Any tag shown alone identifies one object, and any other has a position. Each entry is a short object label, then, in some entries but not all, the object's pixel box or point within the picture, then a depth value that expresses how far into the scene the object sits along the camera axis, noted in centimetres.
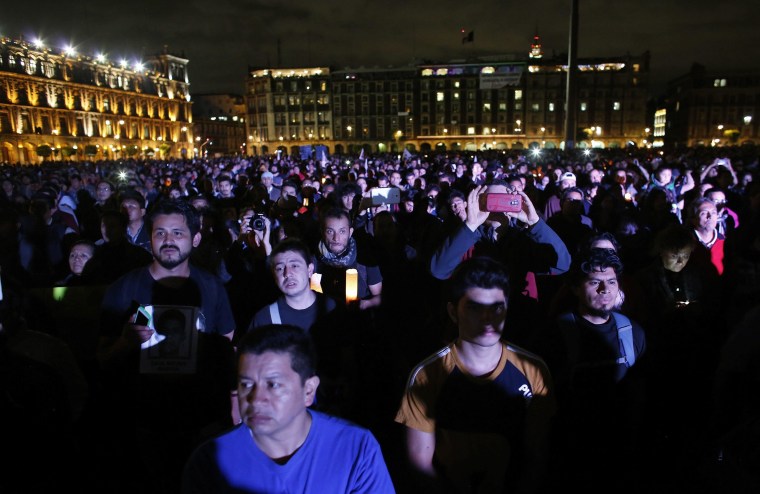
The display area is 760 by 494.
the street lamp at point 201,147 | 9614
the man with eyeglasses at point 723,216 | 539
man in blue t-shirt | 191
